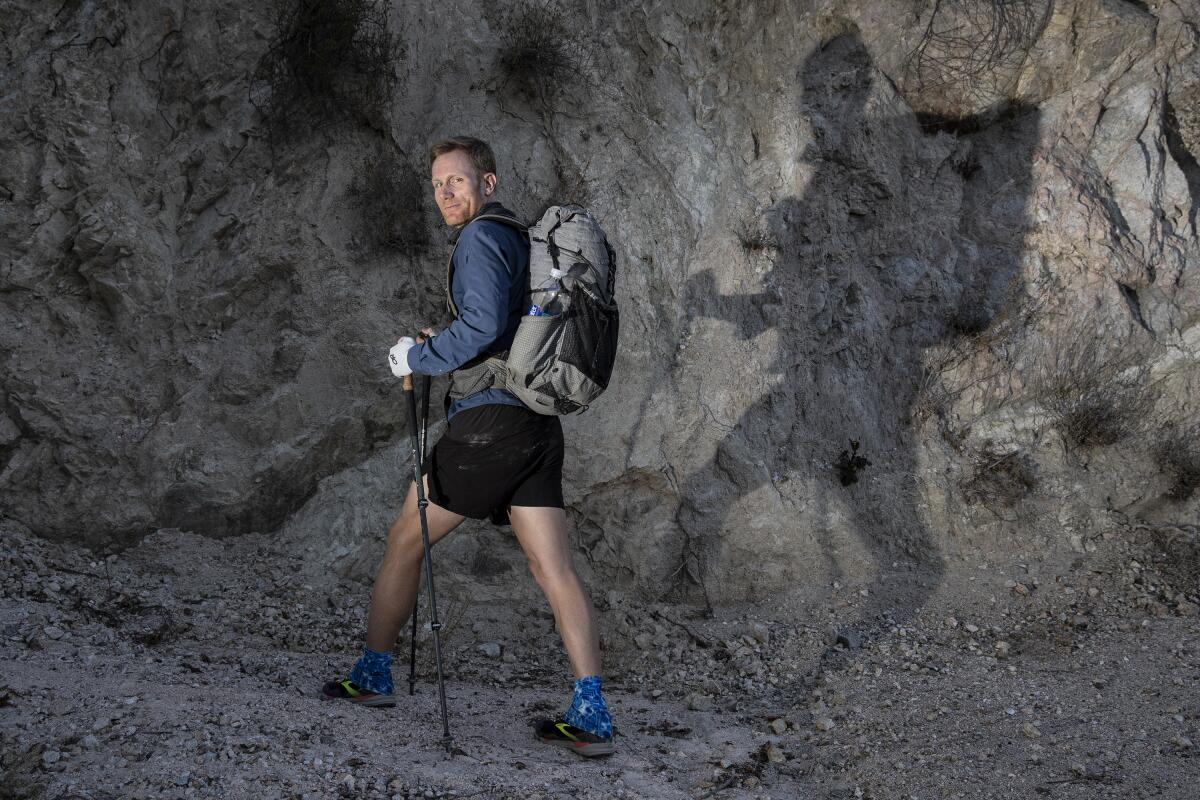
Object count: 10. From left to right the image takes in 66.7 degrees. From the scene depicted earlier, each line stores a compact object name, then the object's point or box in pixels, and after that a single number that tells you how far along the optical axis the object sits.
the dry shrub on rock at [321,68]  5.44
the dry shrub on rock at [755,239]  5.90
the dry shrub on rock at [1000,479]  5.77
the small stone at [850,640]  4.98
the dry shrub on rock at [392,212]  5.48
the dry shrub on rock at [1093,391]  5.90
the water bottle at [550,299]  3.55
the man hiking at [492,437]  3.52
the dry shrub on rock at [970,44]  6.29
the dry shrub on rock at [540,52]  5.79
